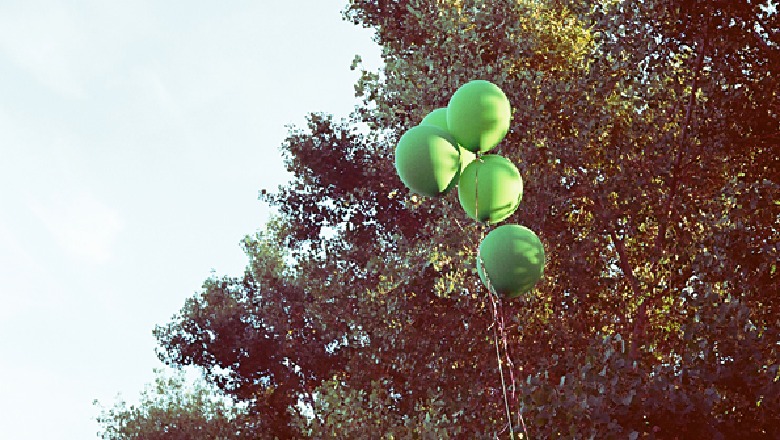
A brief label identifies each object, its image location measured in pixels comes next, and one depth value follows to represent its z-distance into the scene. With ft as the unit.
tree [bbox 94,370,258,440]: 64.54
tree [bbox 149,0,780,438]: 26.45
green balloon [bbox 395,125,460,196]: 17.51
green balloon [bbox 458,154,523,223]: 17.56
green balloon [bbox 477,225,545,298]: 17.17
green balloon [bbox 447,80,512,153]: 17.71
